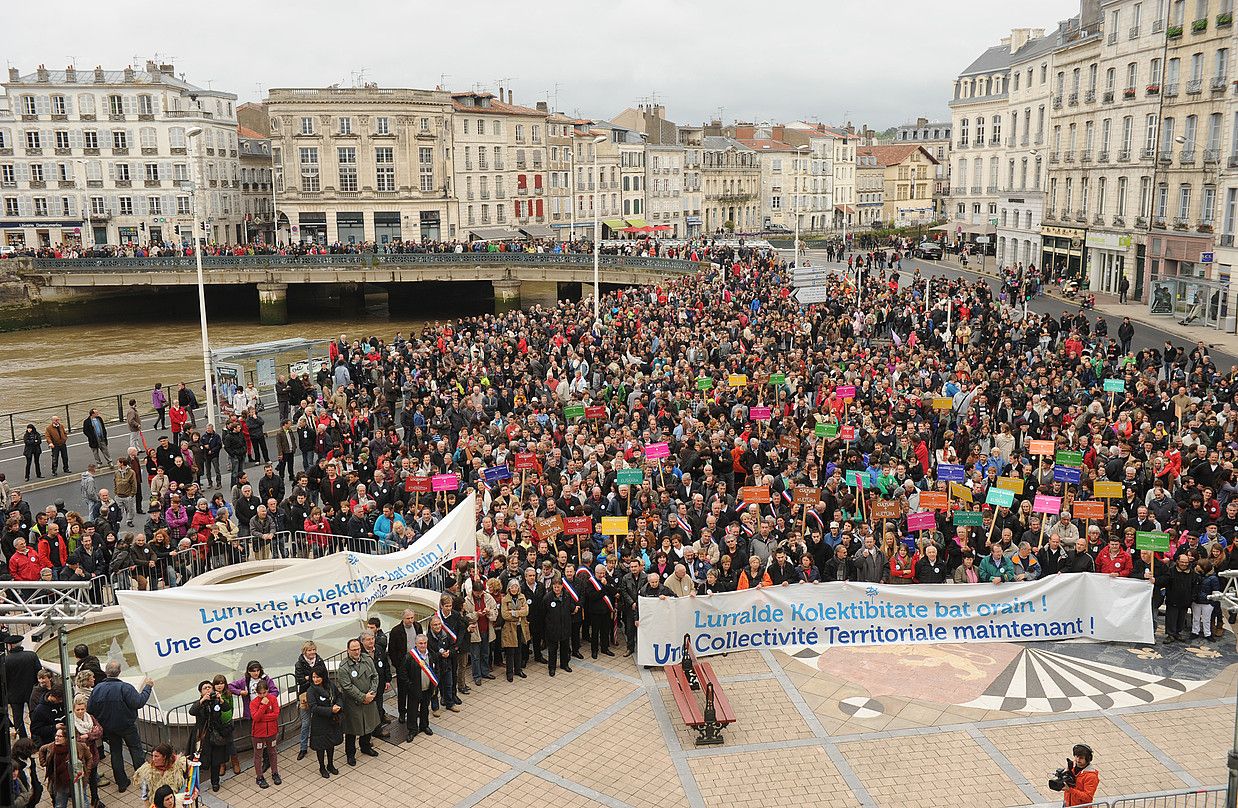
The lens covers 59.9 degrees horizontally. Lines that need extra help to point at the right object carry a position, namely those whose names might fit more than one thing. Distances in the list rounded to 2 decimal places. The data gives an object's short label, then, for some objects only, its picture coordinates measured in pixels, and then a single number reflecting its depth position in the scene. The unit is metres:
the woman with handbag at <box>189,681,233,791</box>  11.40
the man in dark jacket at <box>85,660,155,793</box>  11.27
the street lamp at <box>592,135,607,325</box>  38.39
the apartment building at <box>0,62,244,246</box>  81.19
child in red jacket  11.39
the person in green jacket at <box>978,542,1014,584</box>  15.05
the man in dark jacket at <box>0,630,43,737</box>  11.73
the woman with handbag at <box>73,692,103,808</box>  10.95
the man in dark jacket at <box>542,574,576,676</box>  14.10
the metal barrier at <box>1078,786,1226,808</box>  10.38
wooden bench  12.20
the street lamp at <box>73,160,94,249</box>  82.38
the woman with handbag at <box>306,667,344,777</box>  11.62
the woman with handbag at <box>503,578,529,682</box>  13.96
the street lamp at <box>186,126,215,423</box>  25.17
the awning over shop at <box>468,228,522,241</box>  85.12
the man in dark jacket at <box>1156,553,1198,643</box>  14.40
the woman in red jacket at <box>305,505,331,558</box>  17.78
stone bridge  63.22
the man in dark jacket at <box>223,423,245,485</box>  23.53
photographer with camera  9.77
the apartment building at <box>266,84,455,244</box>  79.94
